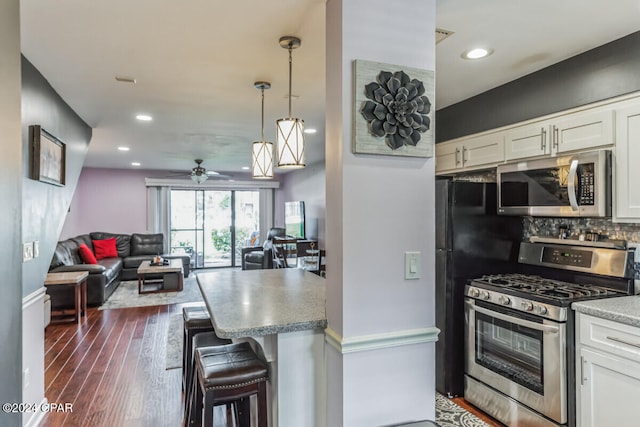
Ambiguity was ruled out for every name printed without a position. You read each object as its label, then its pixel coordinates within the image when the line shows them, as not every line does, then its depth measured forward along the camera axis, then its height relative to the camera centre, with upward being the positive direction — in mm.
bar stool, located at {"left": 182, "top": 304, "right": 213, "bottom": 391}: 2574 -778
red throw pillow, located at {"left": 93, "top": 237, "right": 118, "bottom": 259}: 7832 -695
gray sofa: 5531 -854
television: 8070 -84
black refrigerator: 2889 -332
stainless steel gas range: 2182 -724
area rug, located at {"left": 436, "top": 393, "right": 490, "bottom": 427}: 2568 -1416
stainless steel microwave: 2299 +201
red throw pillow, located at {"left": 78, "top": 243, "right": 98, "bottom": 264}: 6729 -707
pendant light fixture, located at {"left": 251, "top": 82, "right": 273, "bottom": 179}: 3021 +470
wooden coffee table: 6484 -1105
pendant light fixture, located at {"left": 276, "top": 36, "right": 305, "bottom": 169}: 2422 +488
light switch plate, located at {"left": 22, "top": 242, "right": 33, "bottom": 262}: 2381 -230
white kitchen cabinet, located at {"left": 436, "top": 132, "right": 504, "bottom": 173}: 3027 +548
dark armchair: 7618 -826
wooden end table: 4707 -893
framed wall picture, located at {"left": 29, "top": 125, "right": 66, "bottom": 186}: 2541 +437
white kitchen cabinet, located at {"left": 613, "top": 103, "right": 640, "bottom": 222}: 2148 +290
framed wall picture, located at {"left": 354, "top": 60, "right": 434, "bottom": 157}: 1627 +469
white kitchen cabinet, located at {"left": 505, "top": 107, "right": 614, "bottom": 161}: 2303 +547
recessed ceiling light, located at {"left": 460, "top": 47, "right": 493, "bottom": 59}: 2375 +1043
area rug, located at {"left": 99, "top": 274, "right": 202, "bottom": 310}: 5844 -1363
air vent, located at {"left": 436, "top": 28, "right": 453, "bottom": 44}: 2132 +1044
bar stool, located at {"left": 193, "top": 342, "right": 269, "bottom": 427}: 1720 -753
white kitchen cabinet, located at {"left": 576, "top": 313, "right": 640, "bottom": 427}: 1856 -820
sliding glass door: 9438 -217
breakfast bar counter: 1729 -643
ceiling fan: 7043 +792
